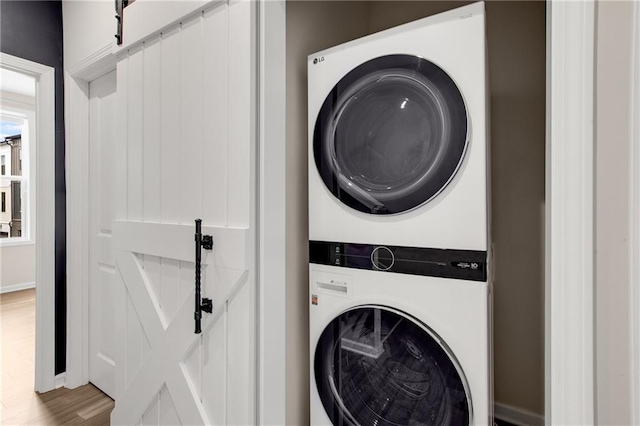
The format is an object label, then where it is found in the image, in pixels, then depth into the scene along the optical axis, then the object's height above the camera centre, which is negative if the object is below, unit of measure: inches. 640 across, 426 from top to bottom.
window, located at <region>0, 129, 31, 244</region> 175.3 +14.0
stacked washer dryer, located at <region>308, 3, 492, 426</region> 38.6 -2.2
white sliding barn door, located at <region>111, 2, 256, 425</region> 45.5 -1.4
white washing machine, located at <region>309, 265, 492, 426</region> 38.5 -18.8
